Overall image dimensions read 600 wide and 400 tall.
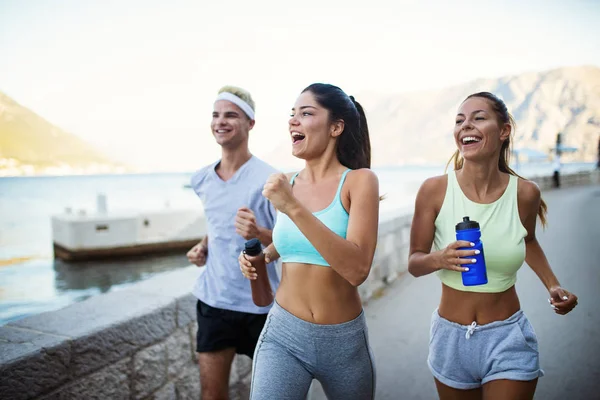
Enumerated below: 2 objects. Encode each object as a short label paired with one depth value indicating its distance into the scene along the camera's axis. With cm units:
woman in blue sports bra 166
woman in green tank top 182
